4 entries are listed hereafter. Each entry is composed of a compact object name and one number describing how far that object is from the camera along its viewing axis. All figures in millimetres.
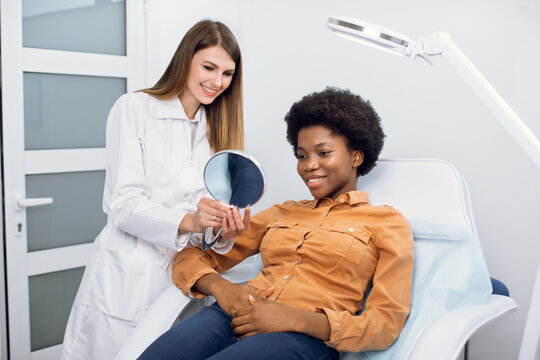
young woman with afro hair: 1023
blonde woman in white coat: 1266
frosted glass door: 1913
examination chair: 994
